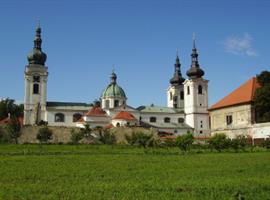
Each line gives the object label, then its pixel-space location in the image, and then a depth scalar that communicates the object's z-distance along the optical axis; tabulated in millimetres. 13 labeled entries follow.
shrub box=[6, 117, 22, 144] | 61234
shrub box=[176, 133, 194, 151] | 39938
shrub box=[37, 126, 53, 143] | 60281
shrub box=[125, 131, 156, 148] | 46938
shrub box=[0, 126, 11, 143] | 61500
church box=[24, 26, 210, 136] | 81500
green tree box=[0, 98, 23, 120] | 96375
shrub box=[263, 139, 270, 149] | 43069
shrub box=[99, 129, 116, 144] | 62503
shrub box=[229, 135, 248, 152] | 39603
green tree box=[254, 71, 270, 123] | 54531
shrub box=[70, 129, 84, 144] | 60647
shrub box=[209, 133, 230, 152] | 39250
